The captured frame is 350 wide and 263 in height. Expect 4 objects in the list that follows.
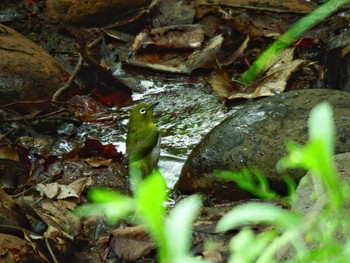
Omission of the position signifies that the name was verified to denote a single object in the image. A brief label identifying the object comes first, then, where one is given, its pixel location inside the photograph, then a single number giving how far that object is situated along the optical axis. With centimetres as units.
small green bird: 1043
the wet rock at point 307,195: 487
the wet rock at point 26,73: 1262
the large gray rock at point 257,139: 920
